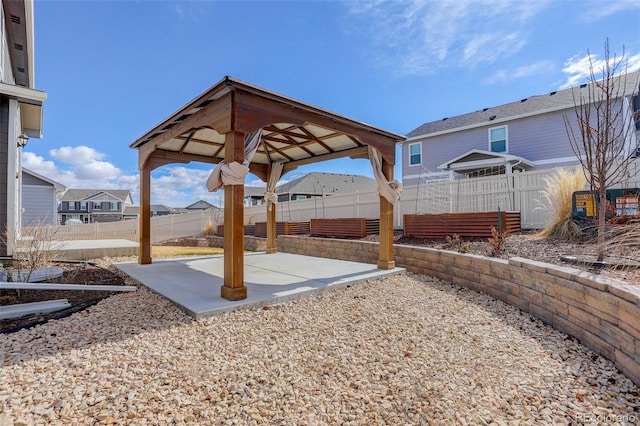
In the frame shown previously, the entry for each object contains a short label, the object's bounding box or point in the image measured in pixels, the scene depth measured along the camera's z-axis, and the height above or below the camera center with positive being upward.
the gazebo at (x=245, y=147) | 3.88 +1.46
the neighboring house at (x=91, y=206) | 37.47 +2.19
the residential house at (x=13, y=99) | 5.61 +2.59
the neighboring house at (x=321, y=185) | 24.69 +2.97
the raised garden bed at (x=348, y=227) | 8.46 -0.21
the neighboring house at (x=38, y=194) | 15.34 +1.55
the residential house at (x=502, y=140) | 12.19 +3.55
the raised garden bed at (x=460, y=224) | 6.36 -0.13
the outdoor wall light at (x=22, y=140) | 7.14 +2.01
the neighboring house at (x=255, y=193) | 28.56 +2.57
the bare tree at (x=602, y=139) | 3.92 +1.01
